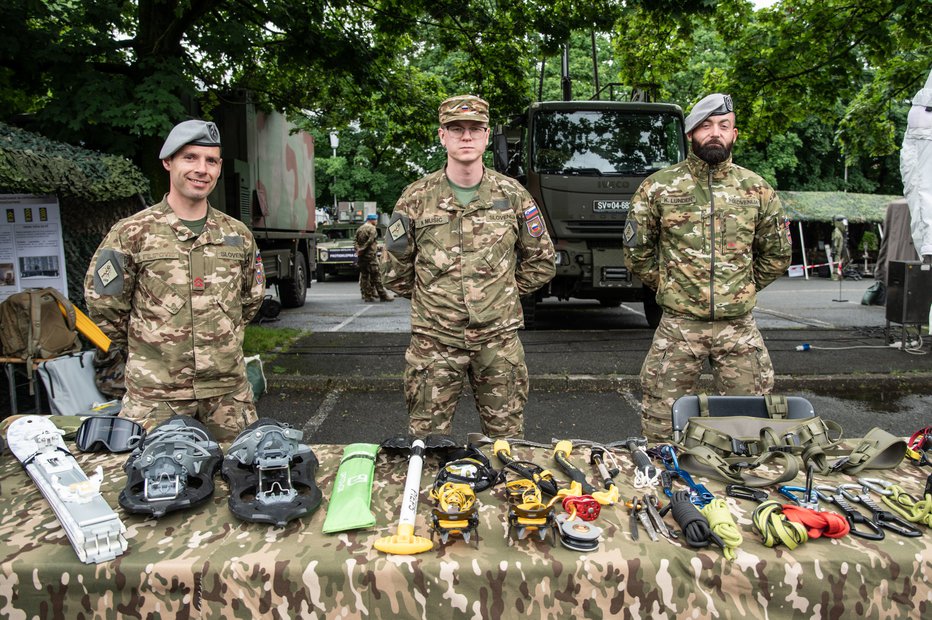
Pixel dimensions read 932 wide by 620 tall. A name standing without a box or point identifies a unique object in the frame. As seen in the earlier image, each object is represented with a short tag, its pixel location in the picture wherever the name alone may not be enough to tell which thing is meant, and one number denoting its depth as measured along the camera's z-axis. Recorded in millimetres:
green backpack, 5078
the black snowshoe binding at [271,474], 1679
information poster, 5418
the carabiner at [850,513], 1639
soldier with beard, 3234
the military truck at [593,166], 8055
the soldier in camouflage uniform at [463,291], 3031
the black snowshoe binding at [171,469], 1708
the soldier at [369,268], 12679
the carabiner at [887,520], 1646
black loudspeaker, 7379
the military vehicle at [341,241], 20266
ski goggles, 2143
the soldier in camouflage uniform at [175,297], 2697
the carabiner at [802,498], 1778
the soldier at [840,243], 21281
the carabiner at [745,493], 1814
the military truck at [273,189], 8945
